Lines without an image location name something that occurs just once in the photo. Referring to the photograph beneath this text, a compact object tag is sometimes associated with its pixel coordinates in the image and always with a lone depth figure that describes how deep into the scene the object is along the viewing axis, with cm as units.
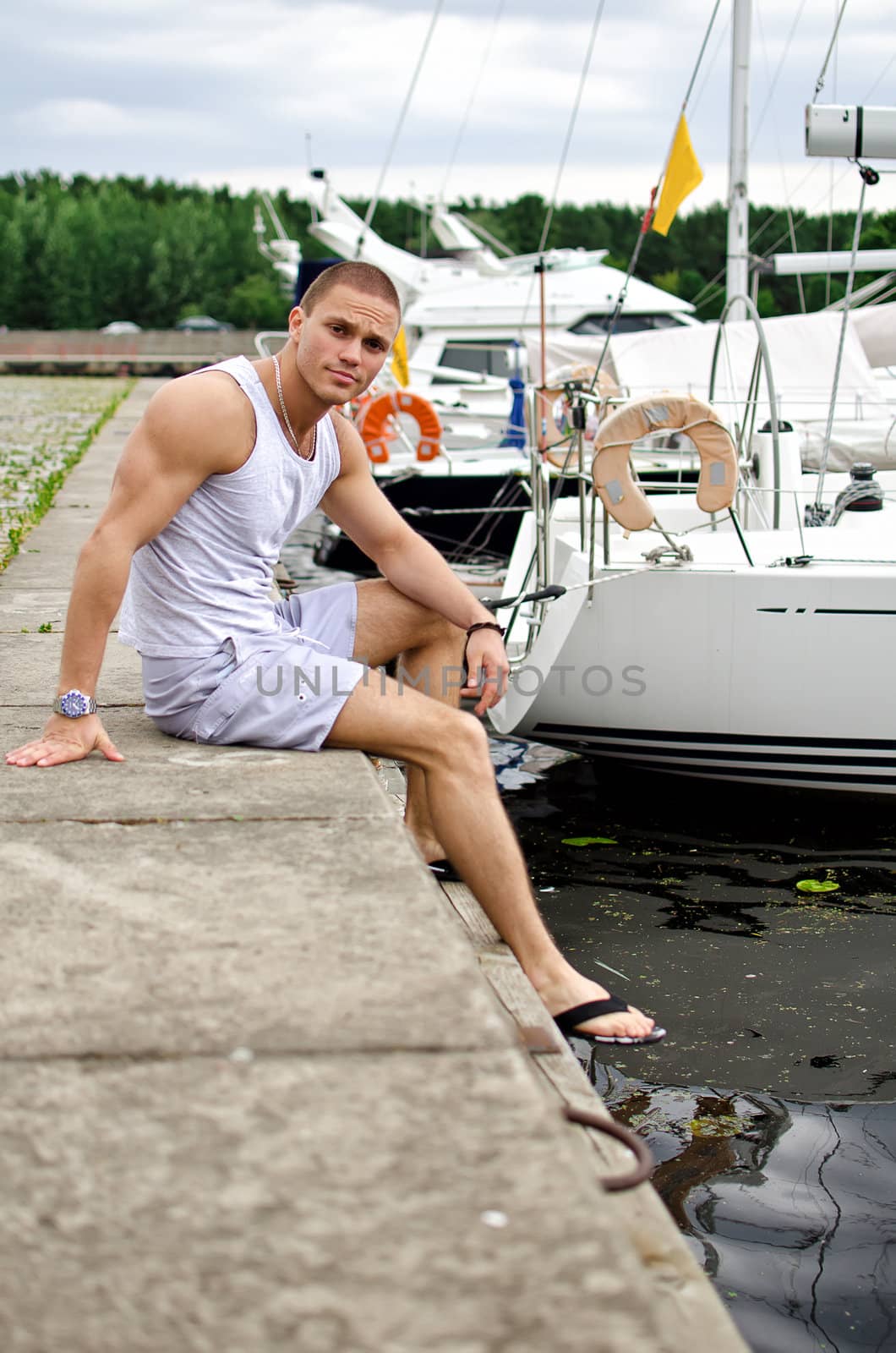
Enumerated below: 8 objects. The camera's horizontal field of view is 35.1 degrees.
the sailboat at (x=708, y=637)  543
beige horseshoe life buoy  540
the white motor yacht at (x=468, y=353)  1211
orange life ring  1248
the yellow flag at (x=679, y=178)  844
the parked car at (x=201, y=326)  7162
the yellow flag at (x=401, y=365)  1423
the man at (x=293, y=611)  310
